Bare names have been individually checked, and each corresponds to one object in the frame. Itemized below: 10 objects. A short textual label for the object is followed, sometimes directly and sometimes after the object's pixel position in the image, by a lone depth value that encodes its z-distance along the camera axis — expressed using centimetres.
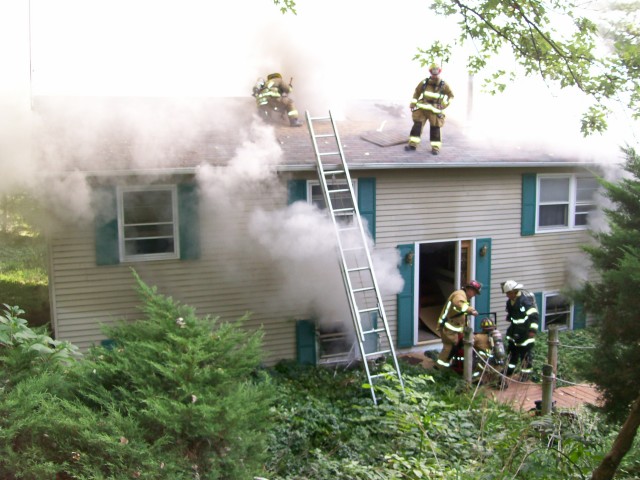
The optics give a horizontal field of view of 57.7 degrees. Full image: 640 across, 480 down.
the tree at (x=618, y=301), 496
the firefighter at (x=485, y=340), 845
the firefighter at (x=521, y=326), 808
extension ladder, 774
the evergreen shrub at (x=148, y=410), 368
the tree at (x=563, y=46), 665
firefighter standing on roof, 956
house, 767
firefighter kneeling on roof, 983
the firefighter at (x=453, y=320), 824
